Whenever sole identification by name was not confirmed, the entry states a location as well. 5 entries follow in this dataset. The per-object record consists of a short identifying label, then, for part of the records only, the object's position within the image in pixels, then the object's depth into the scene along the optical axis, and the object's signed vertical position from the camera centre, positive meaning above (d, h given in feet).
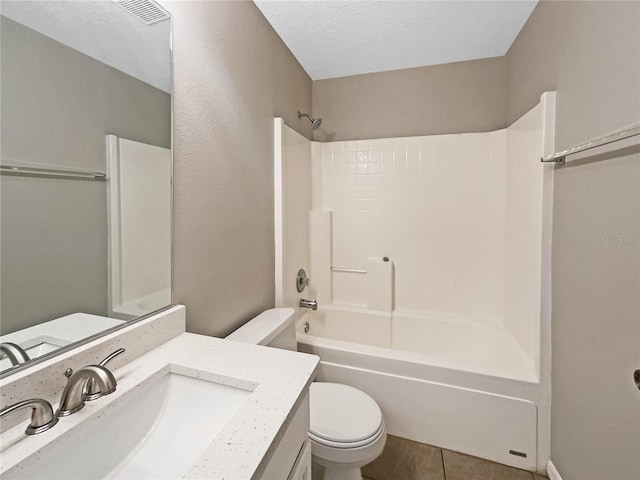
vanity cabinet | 2.15 -1.78
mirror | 2.19 +0.57
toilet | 3.85 -2.67
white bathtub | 4.90 -2.81
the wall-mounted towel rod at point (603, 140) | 2.77 +1.06
